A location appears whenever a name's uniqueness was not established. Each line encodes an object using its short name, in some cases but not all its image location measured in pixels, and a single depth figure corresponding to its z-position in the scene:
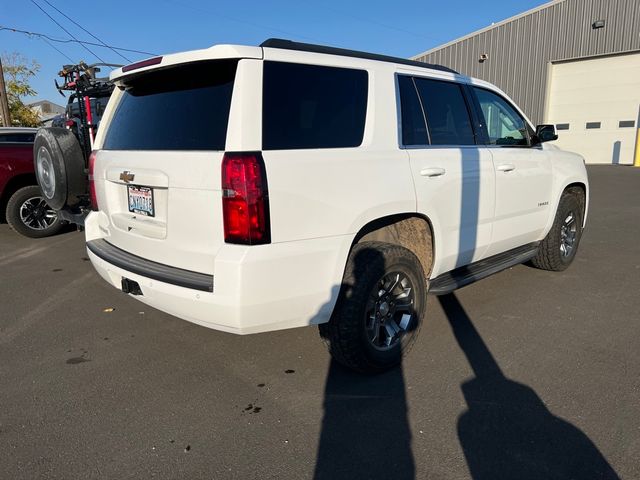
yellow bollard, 17.14
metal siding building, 16.95
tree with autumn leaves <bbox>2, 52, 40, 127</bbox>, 27.12
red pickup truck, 6.94
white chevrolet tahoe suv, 2.44
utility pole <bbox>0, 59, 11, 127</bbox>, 17.89
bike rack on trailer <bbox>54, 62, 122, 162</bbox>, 7.72
